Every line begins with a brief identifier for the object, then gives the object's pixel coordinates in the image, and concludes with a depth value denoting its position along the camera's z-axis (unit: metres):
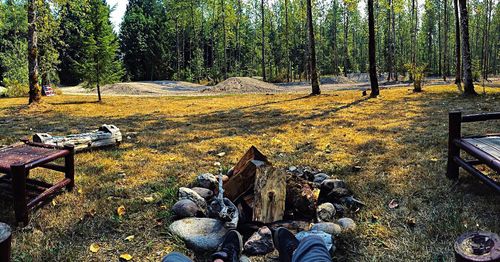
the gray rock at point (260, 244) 3.19
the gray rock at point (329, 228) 3.31
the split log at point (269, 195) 3.53
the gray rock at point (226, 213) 3.42
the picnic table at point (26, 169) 3.30
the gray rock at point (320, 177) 4.50
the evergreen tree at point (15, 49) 24.19
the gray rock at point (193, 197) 3.90
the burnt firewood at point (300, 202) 3.74
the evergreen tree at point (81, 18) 13.14
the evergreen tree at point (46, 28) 12.68
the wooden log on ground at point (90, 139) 5.58
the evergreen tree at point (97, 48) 15.36
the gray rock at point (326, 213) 3.69
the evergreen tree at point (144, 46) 40.38
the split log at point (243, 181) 3.69
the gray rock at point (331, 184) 4.20
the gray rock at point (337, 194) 4.06
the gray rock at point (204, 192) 4.15
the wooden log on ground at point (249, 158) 3.96
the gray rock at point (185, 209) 3.62
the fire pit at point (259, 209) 3.29
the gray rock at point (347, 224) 3.40
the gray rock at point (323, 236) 3.07
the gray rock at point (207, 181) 4.44
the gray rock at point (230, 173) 4.51
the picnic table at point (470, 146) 3.51
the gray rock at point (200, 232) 3.20
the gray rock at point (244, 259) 3.01
